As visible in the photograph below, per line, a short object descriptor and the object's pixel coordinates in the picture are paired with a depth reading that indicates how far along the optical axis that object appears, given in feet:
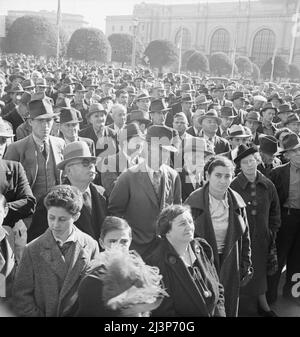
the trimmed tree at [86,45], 90.07
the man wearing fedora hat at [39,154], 13.89
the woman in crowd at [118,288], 6.70
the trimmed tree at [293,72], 121.29
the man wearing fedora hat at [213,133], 19.94
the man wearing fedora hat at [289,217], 15.60
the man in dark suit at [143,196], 12.66
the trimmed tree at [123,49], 115.44
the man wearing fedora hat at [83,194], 11.17
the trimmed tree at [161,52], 110.93
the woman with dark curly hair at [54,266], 8.71
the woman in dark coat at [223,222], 11.85
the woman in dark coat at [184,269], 9.19
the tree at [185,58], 138.41
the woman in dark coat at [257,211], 13.85
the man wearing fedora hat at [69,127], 16.94
